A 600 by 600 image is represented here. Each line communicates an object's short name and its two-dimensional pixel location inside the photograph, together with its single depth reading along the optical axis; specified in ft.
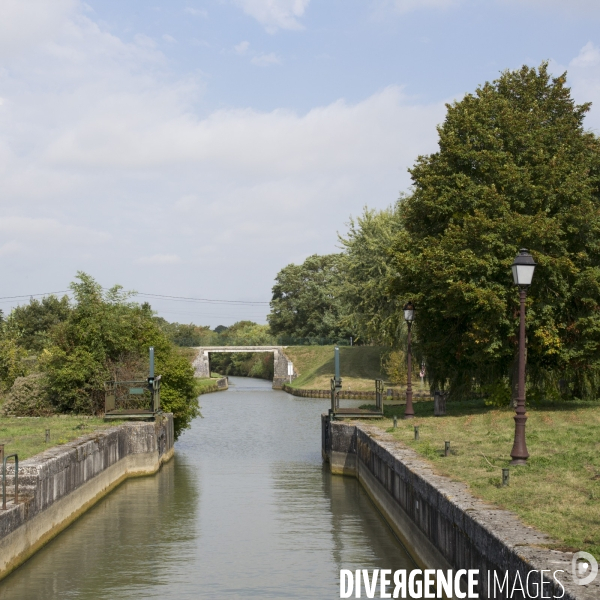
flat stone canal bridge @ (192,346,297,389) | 330.75
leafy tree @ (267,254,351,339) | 376.89
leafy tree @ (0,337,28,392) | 170.09
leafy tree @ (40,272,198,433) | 108.27
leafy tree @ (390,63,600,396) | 91.61
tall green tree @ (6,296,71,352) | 252.83
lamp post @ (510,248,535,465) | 55.67
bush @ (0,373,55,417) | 110.93
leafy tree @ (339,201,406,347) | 209.05
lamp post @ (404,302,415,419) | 95.20
